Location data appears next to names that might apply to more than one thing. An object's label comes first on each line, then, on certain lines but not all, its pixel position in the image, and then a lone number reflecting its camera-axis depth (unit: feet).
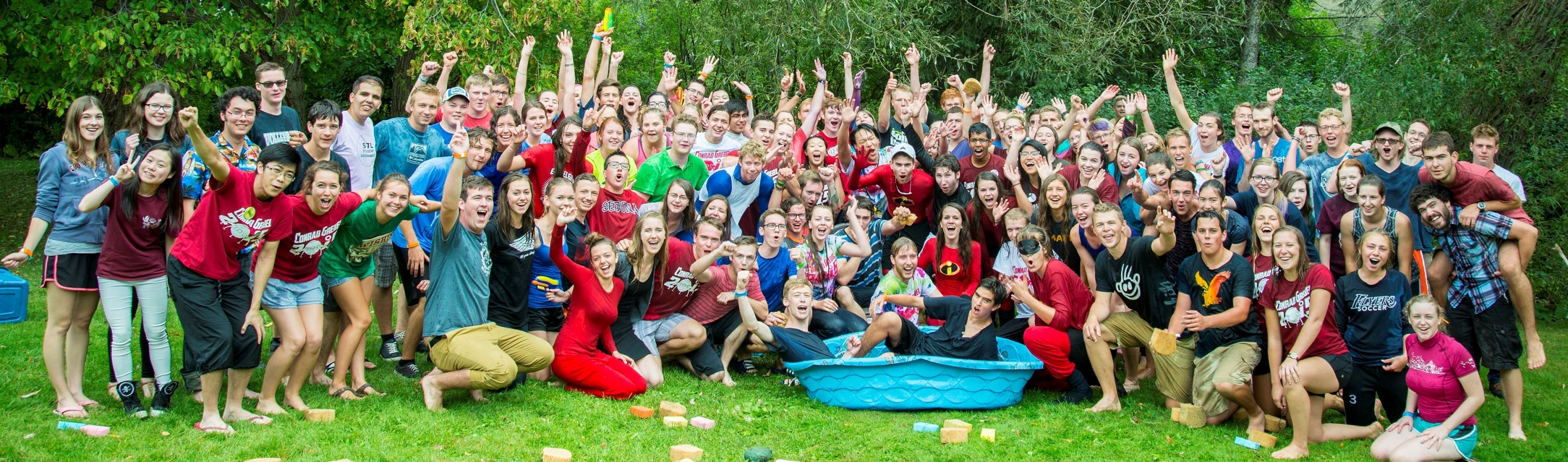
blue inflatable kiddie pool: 20.33
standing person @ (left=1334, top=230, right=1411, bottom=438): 19.29
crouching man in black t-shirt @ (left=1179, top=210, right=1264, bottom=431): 19.74
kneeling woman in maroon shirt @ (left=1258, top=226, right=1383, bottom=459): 18.52
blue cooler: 28.27
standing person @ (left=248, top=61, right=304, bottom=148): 21.50
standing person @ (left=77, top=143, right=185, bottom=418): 17.76
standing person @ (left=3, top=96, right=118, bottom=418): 18.13
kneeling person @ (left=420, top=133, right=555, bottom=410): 19.35
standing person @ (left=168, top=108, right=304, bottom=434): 17.30
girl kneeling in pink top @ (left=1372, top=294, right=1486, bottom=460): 17.63
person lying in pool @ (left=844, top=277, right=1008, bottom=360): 21.66
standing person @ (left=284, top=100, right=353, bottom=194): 19.80
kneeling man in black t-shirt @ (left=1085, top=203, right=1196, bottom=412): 21.42
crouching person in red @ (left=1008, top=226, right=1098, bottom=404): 21.89
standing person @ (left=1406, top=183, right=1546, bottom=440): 20.58
